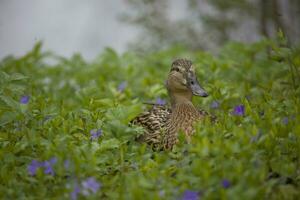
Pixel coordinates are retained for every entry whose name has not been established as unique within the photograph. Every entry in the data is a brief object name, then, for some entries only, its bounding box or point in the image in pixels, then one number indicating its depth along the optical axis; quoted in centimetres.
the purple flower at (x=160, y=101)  1295
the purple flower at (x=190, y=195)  741
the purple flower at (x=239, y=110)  991
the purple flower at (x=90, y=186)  763
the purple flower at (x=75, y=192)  756
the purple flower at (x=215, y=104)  1155
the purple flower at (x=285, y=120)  896
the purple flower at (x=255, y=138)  823
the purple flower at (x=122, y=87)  1347
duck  1055
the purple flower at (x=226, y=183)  744
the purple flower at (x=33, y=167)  816
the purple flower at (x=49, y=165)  802
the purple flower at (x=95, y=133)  938
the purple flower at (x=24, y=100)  1062
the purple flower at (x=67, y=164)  796
